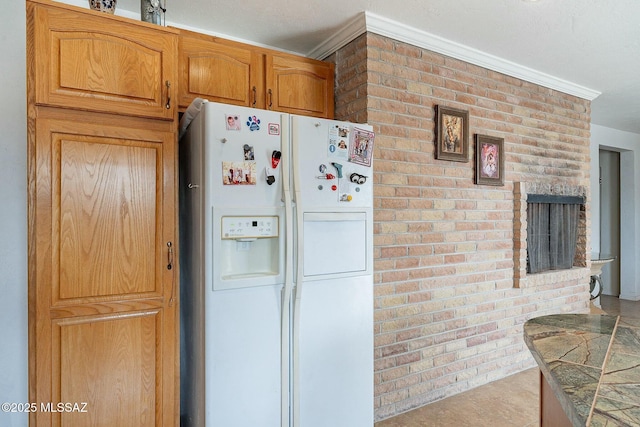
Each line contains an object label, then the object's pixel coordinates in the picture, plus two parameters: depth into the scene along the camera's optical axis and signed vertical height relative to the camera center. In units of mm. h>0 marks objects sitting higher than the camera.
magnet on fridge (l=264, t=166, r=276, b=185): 1733 +184
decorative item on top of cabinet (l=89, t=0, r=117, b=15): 1740 +986
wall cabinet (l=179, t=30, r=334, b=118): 2111 +843
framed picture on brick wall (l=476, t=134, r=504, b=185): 2844 +414
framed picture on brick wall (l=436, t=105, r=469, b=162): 2604 +568
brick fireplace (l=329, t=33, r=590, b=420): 2363 -68
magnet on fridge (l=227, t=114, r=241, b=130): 1676 +418
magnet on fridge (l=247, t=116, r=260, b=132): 1714 +423
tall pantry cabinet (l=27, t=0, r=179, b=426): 1575 -7
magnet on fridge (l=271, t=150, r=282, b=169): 1748 +265
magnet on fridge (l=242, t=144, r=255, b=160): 1696 +285
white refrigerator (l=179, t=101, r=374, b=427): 1646 -271
